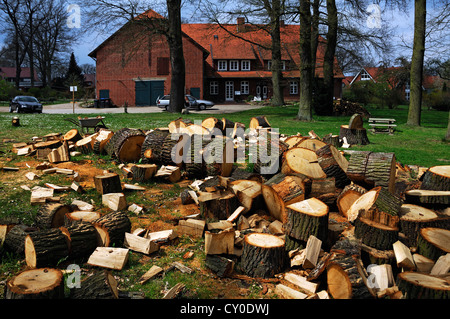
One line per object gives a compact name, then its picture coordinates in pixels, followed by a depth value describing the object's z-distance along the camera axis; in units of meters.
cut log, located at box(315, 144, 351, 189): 5.96
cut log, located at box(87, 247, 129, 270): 3.74
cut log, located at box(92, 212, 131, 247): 4.14
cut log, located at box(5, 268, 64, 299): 2.78
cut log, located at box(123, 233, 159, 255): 4.12
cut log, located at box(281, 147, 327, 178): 5.91
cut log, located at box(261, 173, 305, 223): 4.80
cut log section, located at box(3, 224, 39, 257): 3.97
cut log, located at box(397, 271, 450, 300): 2.85
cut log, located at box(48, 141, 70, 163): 8.09
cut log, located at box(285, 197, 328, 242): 3.92
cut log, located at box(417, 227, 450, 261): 3.60
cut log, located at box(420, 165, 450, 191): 4.93
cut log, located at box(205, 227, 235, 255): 3.85
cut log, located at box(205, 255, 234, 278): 3.67
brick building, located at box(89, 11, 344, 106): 39.16
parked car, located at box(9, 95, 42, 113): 24.94
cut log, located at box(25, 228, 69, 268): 3.67
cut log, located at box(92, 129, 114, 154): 8.86
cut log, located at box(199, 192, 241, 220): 4.96
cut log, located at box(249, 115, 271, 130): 10.72
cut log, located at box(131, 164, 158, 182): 6.86
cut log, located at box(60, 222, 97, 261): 3.92
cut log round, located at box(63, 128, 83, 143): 9.53
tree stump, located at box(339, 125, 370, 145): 10.94
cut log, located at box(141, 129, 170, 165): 7.61
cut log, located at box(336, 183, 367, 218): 5.03
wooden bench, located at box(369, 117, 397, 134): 14.38
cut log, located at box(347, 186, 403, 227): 4.13
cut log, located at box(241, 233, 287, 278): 3.68
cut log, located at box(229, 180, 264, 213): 5.00
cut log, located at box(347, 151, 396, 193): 5.43
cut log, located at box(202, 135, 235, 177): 6.82
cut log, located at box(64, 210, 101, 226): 4.48
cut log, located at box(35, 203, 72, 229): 4.57
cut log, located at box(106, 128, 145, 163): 8.09
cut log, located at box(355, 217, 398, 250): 3.80
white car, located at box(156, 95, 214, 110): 30.84
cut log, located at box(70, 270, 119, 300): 3.08
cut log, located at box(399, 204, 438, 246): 4.07
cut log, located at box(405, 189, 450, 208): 4.49
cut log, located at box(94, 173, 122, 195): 5.96
